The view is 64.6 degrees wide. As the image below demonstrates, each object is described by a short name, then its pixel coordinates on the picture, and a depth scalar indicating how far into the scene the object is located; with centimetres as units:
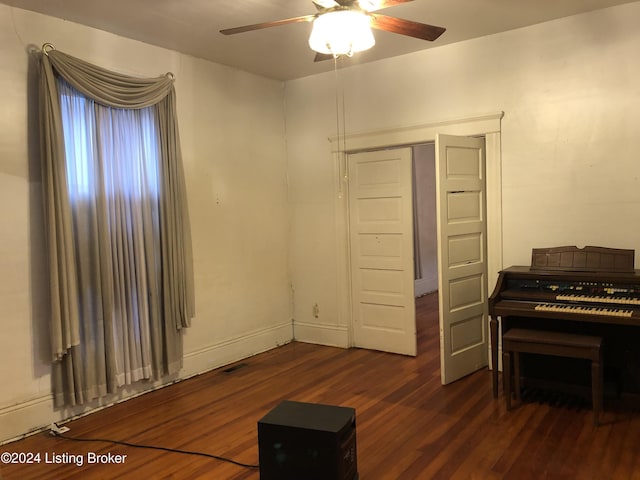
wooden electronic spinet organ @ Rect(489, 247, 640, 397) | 319
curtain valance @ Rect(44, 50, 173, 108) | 332
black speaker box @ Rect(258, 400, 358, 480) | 227
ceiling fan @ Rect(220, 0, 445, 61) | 232
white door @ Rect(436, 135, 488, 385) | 387
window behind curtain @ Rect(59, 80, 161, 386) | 345
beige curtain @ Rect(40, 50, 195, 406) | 326
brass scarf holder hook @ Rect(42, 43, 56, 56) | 325
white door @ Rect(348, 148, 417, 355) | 471
